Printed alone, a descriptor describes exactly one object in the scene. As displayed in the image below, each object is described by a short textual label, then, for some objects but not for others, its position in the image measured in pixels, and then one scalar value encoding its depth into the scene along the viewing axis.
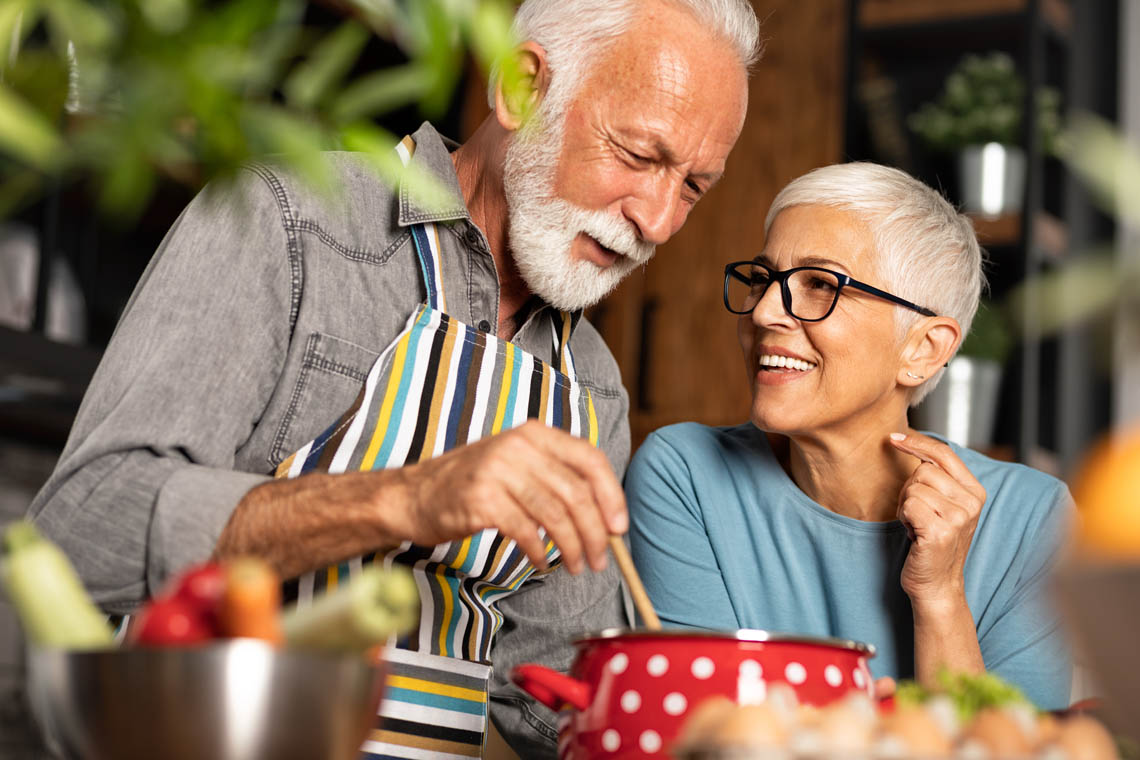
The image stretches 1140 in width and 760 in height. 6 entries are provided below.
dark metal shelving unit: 2.96
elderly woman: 1.53
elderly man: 1.02
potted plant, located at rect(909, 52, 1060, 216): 3.02
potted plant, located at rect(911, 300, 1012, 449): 2.91
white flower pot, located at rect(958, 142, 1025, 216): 3.02
